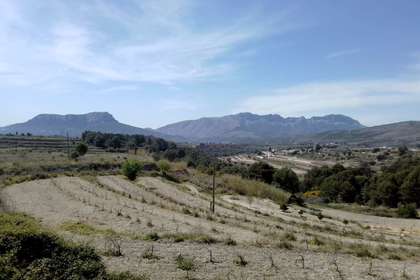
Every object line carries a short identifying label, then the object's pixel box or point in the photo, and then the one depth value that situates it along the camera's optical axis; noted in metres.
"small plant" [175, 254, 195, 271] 13.48
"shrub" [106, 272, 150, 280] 10.92
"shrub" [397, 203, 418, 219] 47.42
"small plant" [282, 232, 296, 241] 21.10
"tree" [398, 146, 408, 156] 148.02
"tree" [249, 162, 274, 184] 80.56
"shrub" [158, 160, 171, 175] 68.22
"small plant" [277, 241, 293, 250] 18.52
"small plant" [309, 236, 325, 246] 20.33
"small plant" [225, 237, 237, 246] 18.56
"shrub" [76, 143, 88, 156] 84.62
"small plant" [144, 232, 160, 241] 18.45
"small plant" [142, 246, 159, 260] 14.59
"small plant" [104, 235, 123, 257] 14.59
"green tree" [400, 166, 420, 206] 61.44
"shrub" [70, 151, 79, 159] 80.38
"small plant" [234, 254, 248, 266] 14.49
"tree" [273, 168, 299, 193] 79.75
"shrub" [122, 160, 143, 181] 57.06
